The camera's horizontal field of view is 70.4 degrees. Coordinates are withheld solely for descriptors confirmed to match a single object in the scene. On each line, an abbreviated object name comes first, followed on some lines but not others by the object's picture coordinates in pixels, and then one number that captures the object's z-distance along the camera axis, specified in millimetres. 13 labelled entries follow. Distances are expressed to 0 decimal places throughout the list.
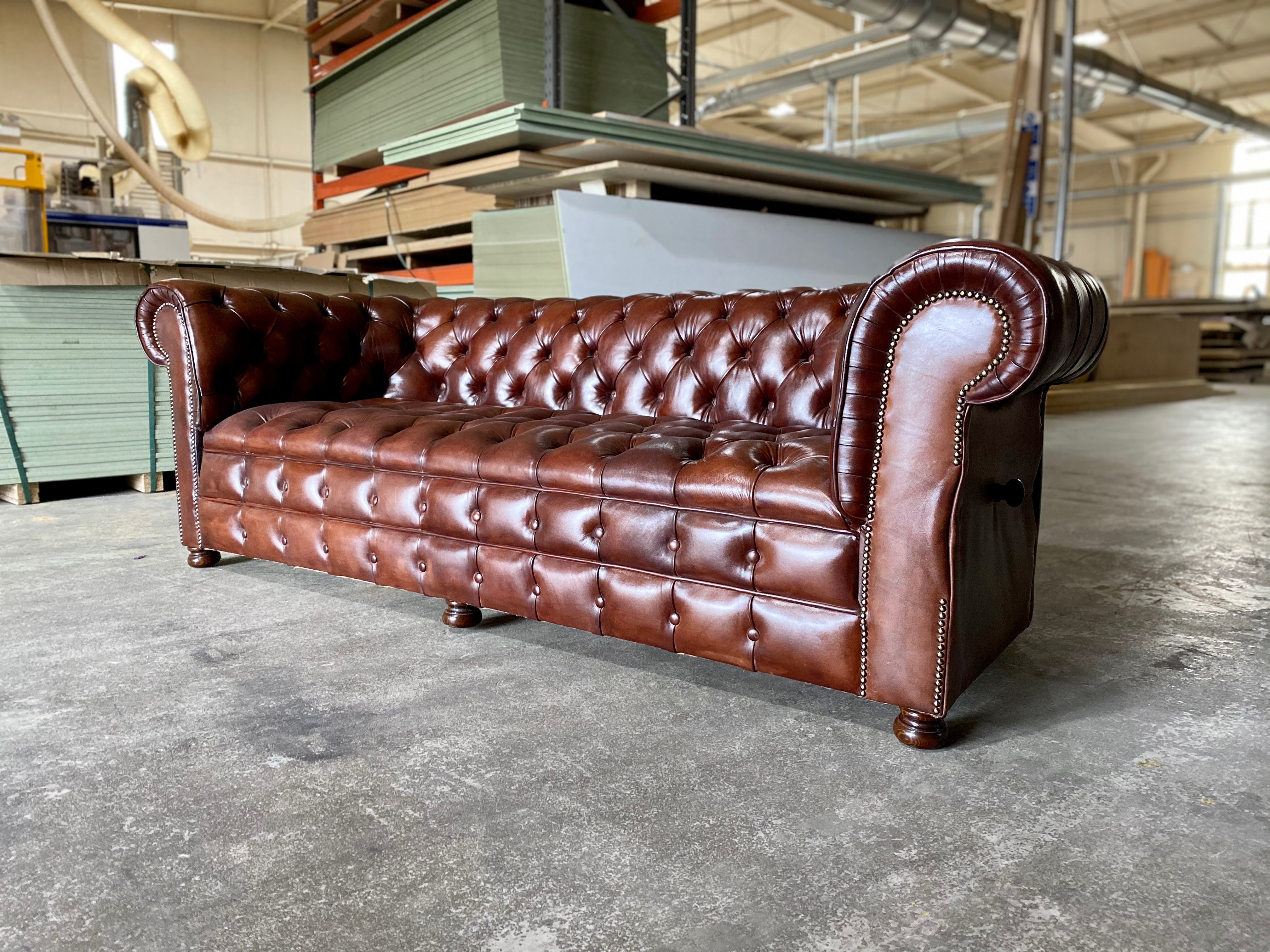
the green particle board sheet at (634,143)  3930
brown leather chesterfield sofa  1482
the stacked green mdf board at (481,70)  4574
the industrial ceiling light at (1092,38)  9047
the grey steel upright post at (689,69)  4848
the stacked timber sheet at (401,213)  4852
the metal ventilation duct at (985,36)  7047
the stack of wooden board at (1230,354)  12430
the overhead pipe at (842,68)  8930
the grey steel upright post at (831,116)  9820
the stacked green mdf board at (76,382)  3459
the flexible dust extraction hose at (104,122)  6418
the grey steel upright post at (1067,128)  6688
